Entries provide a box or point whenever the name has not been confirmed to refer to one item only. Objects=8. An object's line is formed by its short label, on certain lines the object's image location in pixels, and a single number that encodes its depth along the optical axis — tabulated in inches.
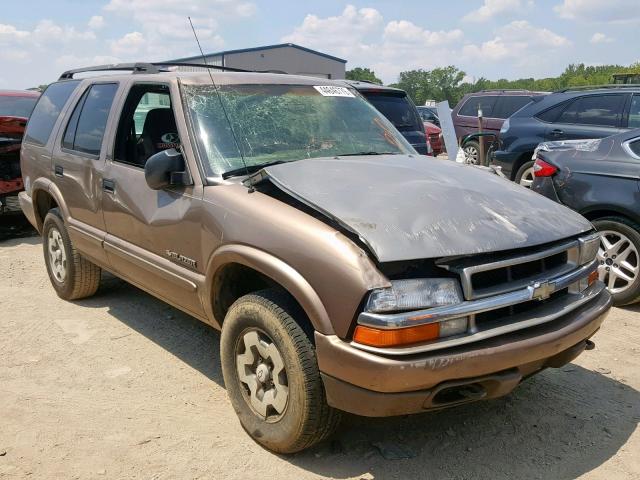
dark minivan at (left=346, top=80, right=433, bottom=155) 345.7
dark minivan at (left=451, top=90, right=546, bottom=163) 517.9
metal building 1397.5
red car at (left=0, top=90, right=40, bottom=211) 301.6
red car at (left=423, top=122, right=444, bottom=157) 532.4
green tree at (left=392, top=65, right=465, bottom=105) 3890.3
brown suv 99.5
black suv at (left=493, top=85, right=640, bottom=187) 320.5
